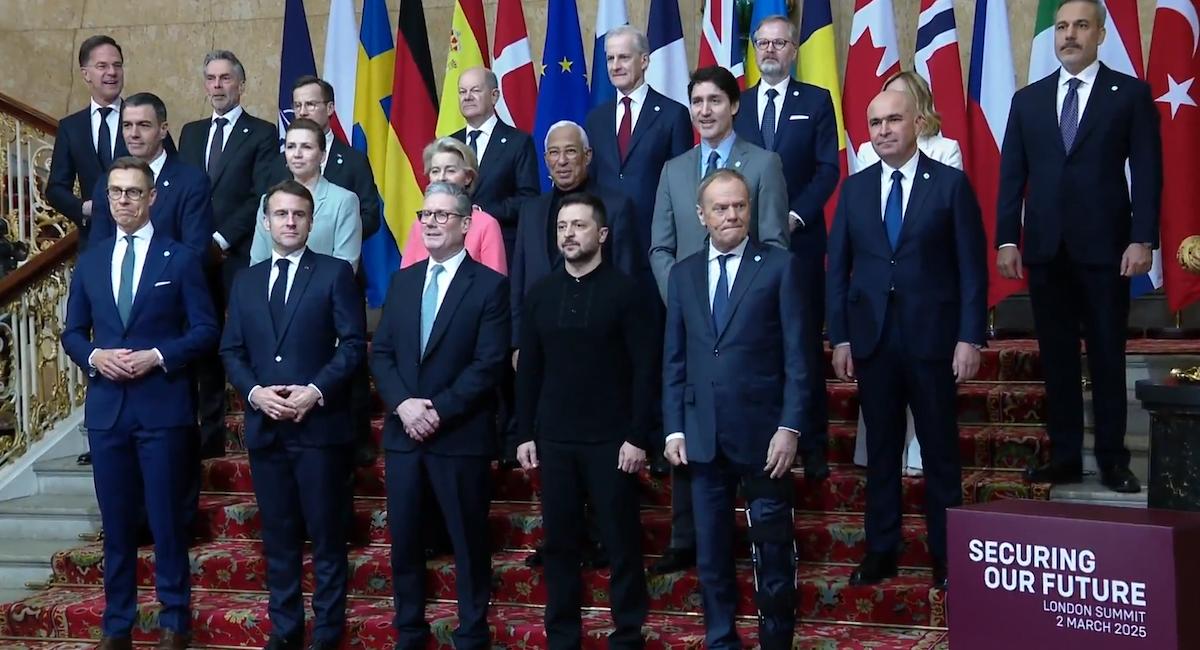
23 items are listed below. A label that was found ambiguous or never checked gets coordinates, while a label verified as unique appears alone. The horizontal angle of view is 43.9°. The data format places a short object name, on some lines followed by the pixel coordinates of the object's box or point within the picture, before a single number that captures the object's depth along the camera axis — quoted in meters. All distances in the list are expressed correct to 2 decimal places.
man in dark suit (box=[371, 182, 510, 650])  4.38
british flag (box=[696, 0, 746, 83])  6.79
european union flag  6.82
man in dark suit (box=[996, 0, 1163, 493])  4.54
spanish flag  7.04
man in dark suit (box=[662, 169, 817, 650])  3.98
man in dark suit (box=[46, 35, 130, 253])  5.55
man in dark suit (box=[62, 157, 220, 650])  4.66
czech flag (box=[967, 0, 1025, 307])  6.36
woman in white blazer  4.83
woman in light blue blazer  5.00
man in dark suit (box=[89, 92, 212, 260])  5.12
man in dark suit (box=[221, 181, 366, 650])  4.53
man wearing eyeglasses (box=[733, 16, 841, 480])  4.77
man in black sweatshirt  4.17
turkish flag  5.94
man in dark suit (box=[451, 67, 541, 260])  5.17
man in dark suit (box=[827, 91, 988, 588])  4.27
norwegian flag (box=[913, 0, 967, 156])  6.44
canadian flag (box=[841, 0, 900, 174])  6.53
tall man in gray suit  4.47
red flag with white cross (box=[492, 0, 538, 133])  7.07
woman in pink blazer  4.79
